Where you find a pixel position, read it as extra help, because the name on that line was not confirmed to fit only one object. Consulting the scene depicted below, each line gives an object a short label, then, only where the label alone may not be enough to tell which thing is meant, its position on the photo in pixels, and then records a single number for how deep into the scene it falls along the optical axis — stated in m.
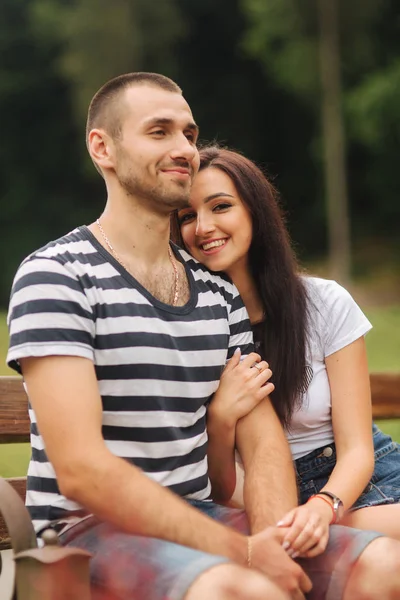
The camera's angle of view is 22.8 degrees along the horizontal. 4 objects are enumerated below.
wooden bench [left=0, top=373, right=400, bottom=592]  3.11
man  2.31
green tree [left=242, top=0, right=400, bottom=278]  21.91
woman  2.86
